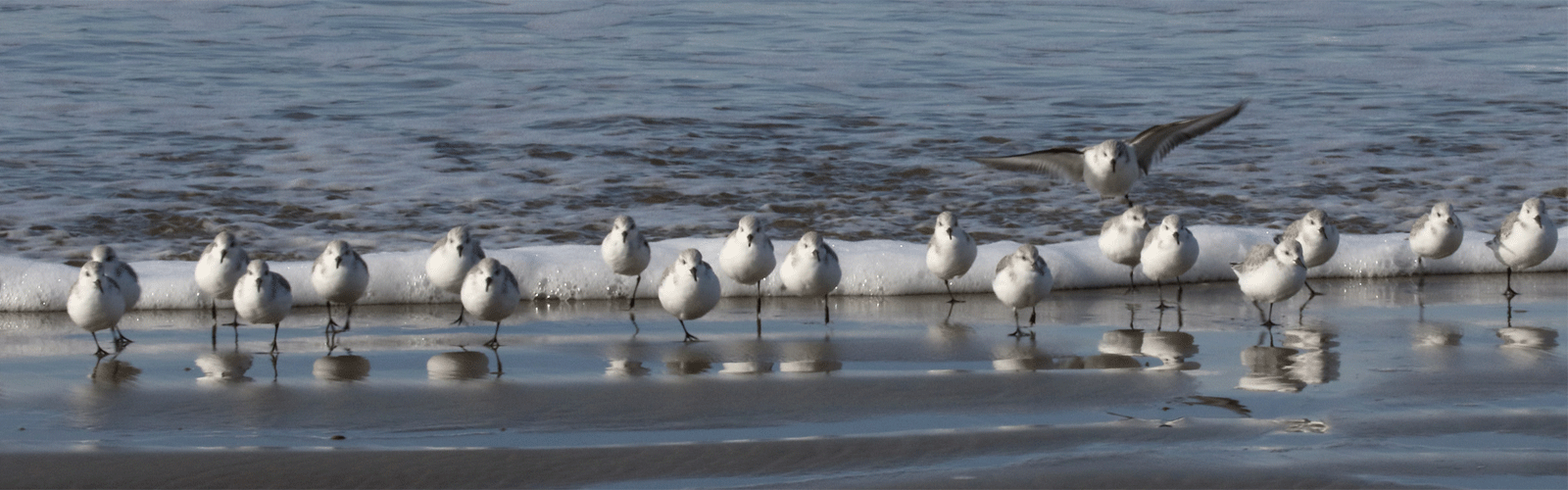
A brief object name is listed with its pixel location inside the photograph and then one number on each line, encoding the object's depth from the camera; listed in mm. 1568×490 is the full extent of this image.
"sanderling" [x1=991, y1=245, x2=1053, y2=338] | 14953
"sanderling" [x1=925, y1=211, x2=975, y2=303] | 16156
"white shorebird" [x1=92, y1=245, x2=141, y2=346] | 14336
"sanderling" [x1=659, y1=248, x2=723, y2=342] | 14602
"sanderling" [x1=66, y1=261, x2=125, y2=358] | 13617
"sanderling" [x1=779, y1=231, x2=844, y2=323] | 15547
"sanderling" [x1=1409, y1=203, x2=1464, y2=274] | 16875
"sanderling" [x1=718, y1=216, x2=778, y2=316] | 15687
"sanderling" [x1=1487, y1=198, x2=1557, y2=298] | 16516
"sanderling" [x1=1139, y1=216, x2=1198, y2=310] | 16125
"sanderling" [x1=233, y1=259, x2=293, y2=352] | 13930
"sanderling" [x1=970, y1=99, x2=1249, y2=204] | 19828
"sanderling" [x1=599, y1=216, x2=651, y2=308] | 16203
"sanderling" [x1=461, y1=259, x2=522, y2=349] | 14117
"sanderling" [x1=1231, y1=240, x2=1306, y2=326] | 14711
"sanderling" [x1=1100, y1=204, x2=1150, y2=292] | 16797
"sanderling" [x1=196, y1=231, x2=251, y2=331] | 14828
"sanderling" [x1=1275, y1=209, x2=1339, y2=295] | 16516
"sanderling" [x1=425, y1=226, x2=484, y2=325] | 15625
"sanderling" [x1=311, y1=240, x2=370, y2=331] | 14797
